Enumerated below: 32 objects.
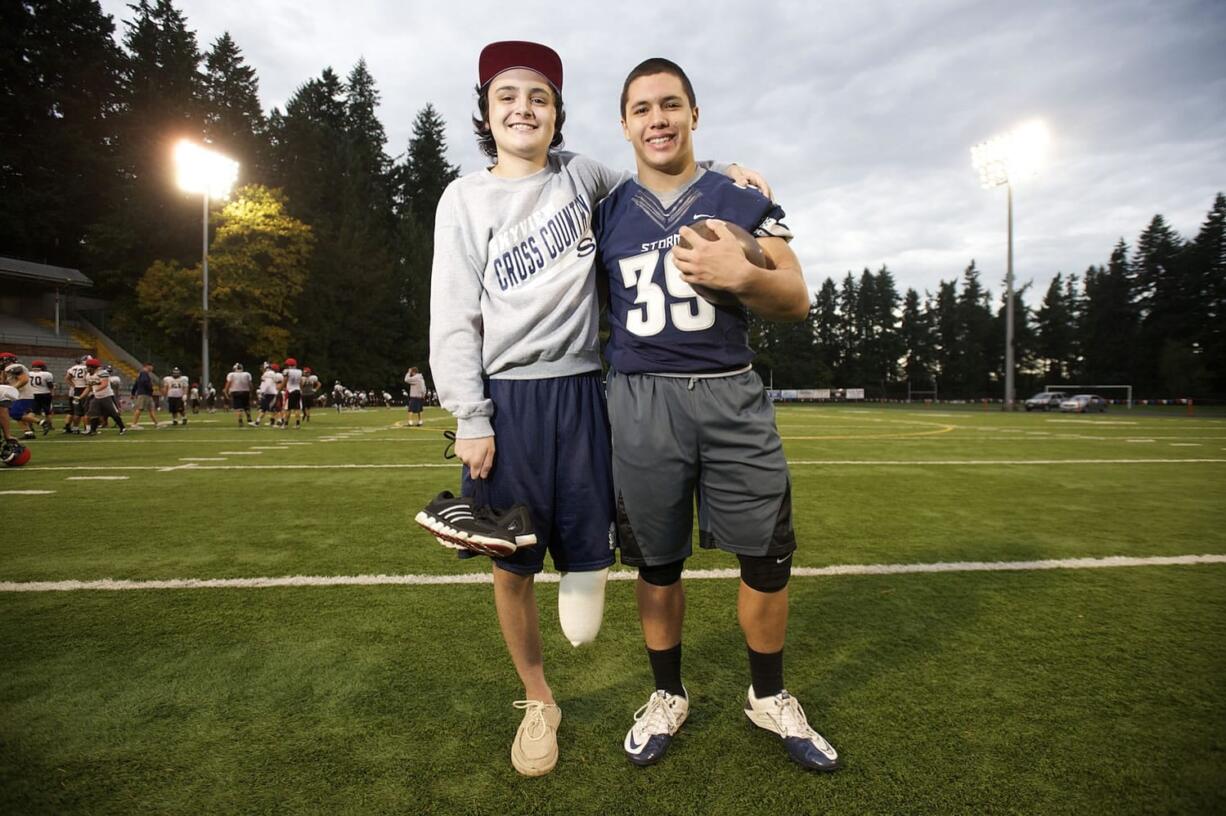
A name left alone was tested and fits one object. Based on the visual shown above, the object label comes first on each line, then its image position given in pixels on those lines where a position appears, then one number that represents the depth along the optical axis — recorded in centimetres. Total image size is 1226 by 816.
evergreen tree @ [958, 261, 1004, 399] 7894
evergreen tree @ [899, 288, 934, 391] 8669
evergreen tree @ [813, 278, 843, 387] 9000
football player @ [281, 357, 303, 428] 1614
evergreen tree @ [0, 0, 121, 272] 3894
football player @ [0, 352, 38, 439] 1143
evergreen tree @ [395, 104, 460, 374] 5138
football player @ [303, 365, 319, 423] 1986
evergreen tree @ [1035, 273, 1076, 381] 7581
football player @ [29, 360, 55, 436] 1495
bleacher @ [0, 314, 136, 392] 3303
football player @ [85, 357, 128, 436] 1359
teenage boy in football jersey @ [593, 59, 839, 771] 201
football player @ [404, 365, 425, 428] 1692
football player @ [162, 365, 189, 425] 1709
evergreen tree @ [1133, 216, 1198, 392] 5659
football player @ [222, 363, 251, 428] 1620
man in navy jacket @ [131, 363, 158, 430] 1605
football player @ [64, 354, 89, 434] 1586
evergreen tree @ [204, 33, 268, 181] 4197
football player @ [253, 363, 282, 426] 1702
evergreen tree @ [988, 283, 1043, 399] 7812
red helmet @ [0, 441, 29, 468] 863
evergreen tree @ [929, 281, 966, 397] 8144
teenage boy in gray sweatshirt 202
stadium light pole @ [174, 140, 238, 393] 2995
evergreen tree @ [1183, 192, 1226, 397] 5462
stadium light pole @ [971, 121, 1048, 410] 3306
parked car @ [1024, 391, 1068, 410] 3991
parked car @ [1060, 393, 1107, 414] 3600
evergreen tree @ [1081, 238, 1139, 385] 6122
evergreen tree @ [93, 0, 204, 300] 3747
